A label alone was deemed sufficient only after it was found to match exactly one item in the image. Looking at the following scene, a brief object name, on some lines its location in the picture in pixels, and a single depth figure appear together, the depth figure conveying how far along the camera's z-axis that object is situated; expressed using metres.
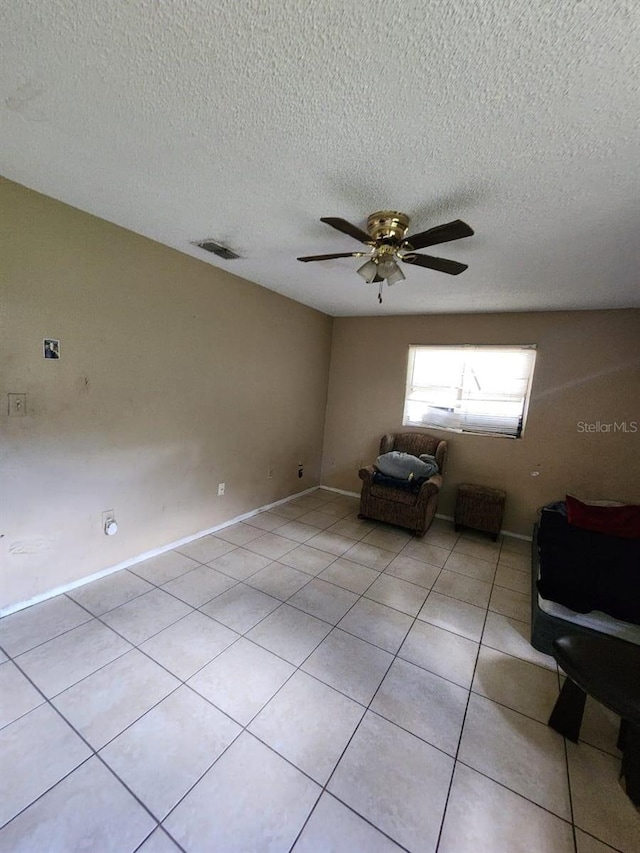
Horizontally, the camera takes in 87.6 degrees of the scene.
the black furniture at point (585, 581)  1.80
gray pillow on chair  3.37
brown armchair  3.29
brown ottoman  3.38
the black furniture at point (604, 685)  1.22
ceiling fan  1.57
